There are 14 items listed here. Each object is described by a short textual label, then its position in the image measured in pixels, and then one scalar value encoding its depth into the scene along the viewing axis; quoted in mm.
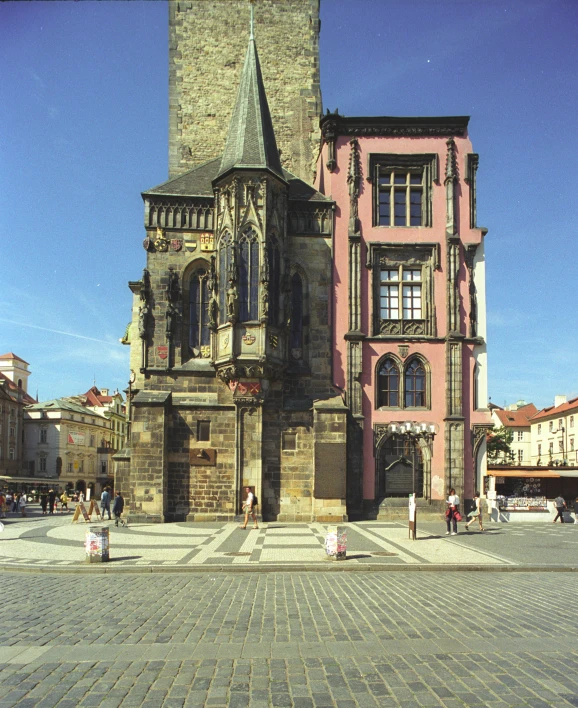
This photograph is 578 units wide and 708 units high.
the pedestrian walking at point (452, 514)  22391
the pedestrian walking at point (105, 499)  29984
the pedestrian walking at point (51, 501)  40250
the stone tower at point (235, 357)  26688
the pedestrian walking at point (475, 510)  28288
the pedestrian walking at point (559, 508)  30266
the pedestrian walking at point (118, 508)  25219
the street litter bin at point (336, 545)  16047
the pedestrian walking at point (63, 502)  44681
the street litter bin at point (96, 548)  15812
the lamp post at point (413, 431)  28797
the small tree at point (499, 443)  64375
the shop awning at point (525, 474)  38312
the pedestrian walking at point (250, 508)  23881
